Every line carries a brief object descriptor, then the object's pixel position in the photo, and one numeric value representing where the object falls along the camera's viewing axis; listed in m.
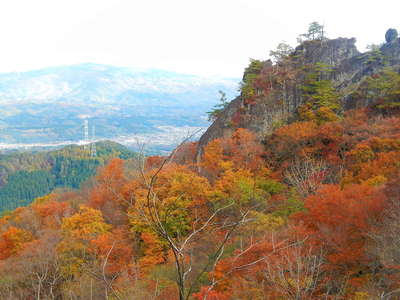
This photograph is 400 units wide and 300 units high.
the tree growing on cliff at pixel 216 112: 53.01
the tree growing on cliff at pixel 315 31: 49.78
